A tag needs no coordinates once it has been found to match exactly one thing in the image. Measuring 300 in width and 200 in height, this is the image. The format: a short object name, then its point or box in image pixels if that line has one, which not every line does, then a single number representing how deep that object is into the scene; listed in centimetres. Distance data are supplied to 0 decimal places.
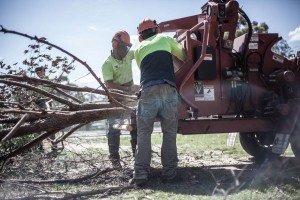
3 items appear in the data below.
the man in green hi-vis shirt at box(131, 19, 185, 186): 474
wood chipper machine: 513
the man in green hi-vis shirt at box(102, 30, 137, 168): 634
